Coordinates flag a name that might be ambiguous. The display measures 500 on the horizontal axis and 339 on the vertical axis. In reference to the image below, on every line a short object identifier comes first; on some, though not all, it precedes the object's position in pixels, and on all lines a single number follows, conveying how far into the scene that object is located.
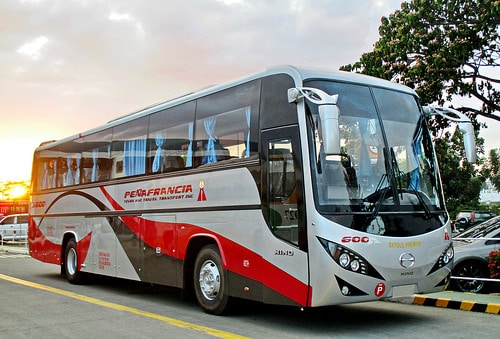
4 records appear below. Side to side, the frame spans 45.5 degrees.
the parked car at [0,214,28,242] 32.35
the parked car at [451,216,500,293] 11.69
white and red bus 7.38
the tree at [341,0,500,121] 17.67
